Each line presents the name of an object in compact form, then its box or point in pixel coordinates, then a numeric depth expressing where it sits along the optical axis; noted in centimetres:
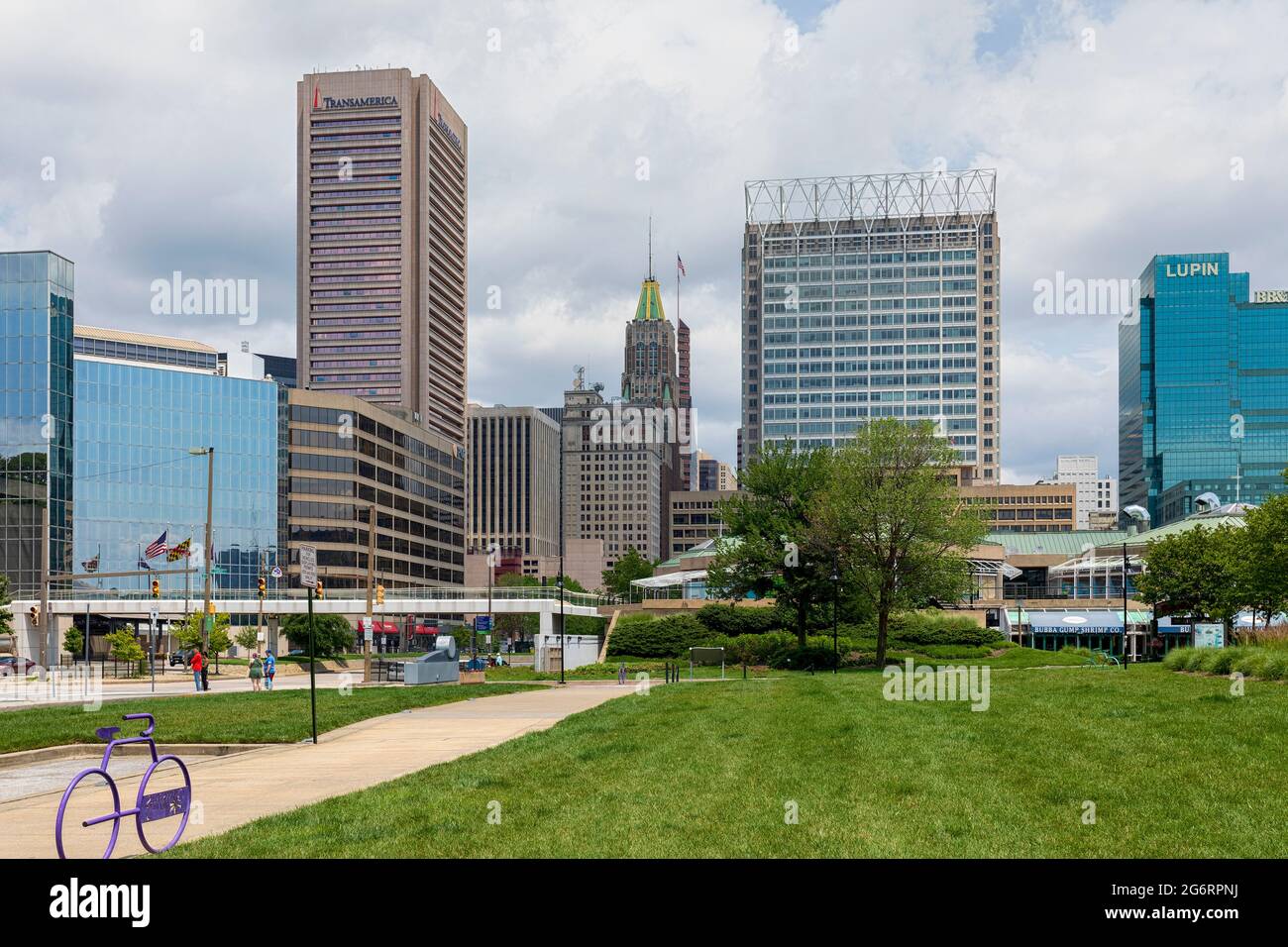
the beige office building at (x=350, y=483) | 15662
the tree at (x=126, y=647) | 6353
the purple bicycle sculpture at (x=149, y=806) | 1015
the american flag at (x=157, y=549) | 6038
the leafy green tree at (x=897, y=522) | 5634
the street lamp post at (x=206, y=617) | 5306
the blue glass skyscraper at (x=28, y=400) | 11844
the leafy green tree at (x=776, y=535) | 6297
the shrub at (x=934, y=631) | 7288
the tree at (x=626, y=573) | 17949
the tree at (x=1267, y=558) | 4531
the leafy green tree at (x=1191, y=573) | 6688
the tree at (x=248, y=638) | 9593
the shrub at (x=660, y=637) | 7569
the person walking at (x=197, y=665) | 4869
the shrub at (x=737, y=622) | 7756
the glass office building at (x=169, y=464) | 12988
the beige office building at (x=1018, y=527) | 19112
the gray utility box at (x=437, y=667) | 4809
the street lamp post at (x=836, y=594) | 5584
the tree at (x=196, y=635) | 6662
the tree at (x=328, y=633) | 9906
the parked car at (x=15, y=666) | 6688
